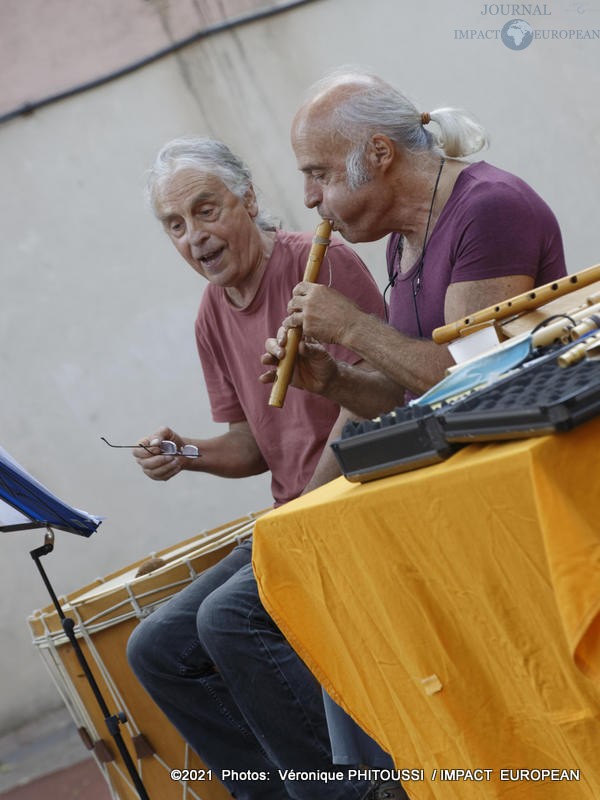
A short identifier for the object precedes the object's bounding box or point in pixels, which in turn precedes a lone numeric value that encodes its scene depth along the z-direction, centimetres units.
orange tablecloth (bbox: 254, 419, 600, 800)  405
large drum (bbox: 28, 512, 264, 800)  484
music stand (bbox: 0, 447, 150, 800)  464
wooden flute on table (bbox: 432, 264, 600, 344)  429
